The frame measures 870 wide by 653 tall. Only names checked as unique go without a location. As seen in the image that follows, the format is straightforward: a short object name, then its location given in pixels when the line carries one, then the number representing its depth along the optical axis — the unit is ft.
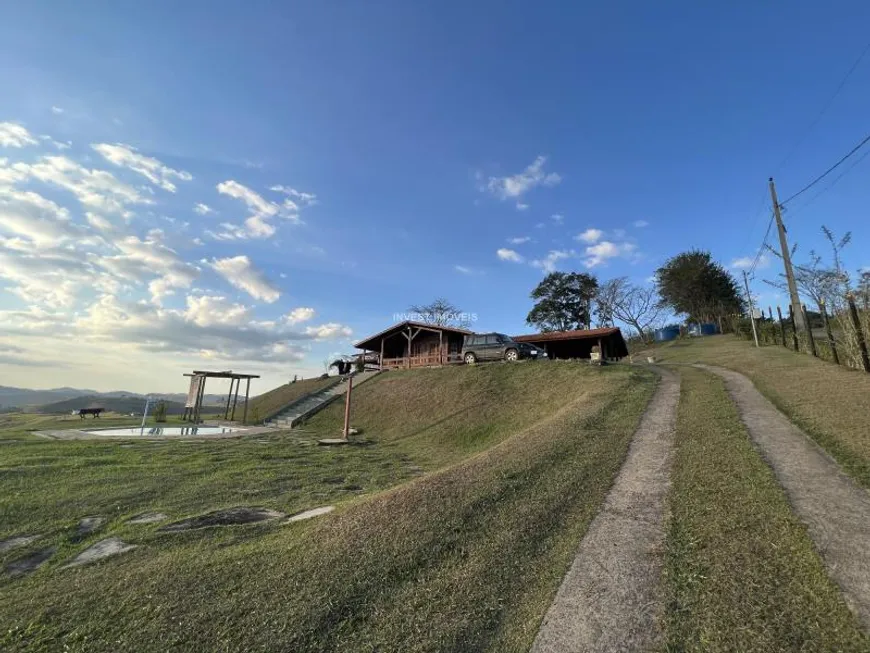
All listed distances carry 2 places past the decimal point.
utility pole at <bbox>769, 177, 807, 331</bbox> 82.72
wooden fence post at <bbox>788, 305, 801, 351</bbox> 69.92
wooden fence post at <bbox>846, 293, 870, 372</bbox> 41.54
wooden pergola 81.15
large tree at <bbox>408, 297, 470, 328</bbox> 186.06
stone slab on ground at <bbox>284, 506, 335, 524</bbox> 20.16
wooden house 94.99
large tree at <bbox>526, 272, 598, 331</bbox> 172.24
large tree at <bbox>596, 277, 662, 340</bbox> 171.94
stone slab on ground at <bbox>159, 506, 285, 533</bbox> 19.15
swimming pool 58.85
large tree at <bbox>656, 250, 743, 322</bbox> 165.58
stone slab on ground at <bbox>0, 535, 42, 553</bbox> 17.39
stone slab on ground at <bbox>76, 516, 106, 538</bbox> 19.17
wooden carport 89.86
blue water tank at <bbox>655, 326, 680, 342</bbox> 163.63
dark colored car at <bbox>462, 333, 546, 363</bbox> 75.87
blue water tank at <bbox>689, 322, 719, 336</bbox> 154.30
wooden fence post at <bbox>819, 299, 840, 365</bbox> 49.43
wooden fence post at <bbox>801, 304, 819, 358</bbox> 59.26
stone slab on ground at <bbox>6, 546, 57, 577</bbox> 15.30
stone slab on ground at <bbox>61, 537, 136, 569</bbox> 15.80
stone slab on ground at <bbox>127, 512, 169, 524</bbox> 20.30
